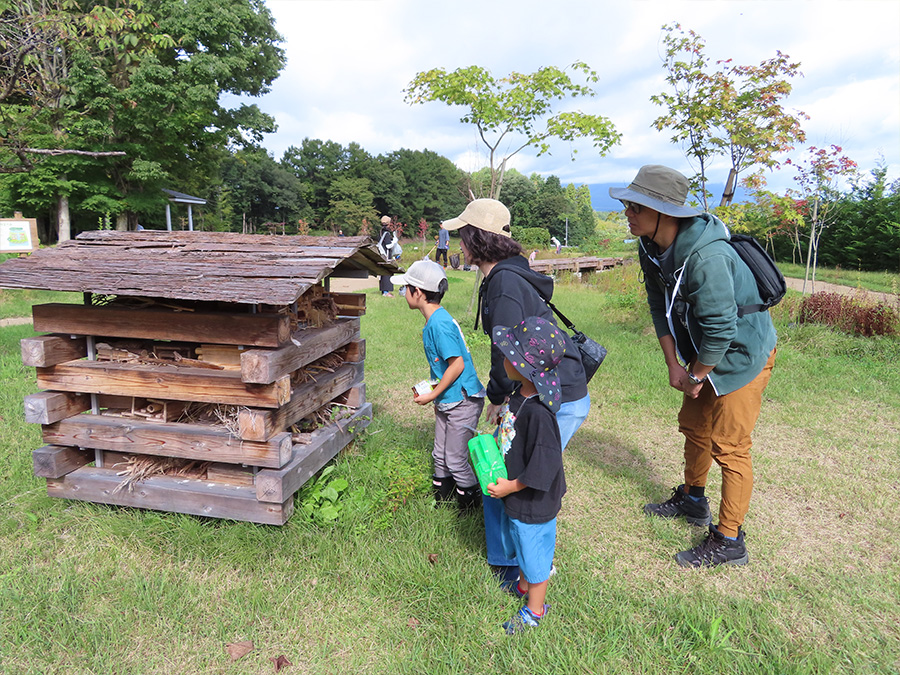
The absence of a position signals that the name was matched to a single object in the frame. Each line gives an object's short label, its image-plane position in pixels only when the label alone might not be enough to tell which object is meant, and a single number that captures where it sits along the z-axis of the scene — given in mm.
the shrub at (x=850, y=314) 8281
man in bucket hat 2701
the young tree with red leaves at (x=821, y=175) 10461
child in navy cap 2287
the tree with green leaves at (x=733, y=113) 7520
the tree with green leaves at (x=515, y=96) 8508
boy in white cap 3170
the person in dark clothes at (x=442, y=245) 15641
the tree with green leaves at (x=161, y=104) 20328
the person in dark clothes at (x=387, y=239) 12547
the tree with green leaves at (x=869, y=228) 18281
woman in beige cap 2670
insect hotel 2891
